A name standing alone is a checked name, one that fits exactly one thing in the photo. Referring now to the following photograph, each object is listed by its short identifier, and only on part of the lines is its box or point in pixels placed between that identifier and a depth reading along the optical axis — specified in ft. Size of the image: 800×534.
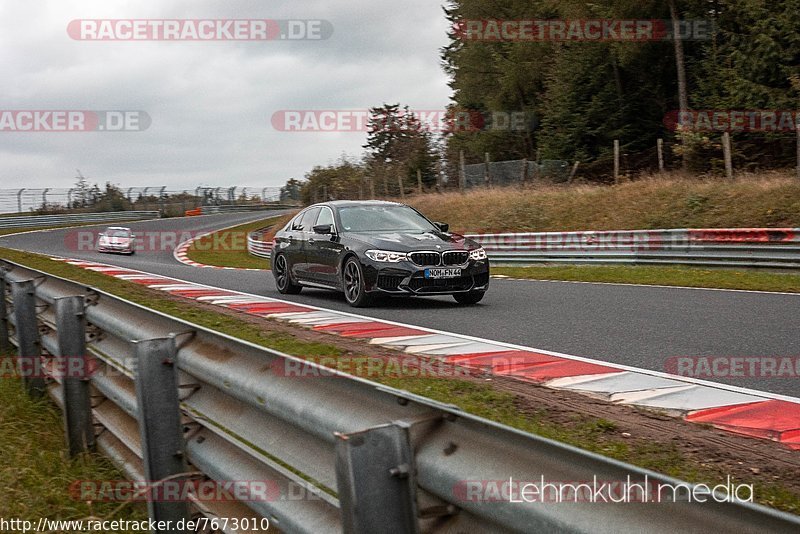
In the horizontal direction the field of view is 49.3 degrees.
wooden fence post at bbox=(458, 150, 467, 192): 118.62
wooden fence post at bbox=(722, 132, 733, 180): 80.53
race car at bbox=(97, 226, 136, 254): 116.78
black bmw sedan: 38.73
